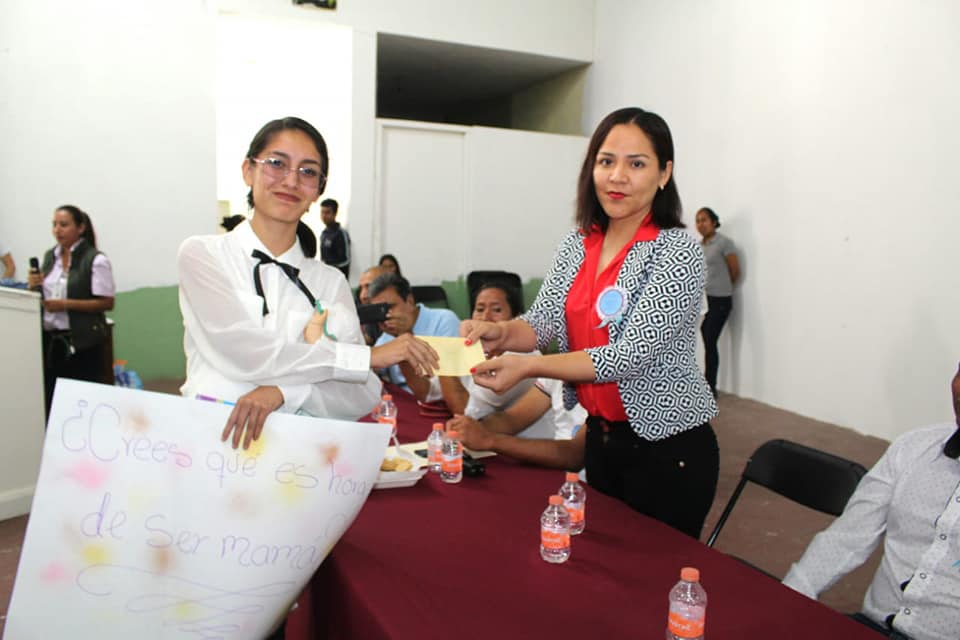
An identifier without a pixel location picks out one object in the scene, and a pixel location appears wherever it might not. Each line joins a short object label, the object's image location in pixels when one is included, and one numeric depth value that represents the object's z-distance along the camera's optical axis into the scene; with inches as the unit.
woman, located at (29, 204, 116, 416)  168.2
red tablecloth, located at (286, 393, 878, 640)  47.8
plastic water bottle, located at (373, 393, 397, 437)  97.4
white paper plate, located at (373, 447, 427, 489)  72.4
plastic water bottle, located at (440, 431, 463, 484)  75.9
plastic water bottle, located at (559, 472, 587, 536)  63.1
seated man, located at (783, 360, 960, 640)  58.9
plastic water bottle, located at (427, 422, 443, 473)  80.0
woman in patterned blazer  63.4
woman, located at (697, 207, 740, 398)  238.5
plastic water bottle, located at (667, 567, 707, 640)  44.6
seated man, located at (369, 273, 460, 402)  137.1
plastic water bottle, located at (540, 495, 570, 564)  56.6
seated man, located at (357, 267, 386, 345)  156.0
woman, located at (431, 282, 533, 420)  103.9
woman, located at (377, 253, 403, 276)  247.4
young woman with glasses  60.1
